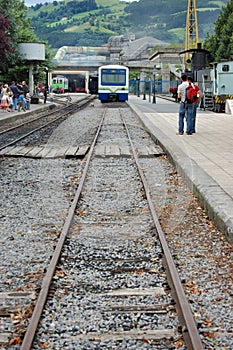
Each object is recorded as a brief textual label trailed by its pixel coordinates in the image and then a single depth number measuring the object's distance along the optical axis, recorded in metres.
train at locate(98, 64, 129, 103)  53.72
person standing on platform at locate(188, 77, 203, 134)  19.80
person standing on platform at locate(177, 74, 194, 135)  19.79
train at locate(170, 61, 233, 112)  37.47
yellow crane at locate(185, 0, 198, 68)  119.88
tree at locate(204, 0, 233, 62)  76.81
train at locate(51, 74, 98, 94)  94.12
